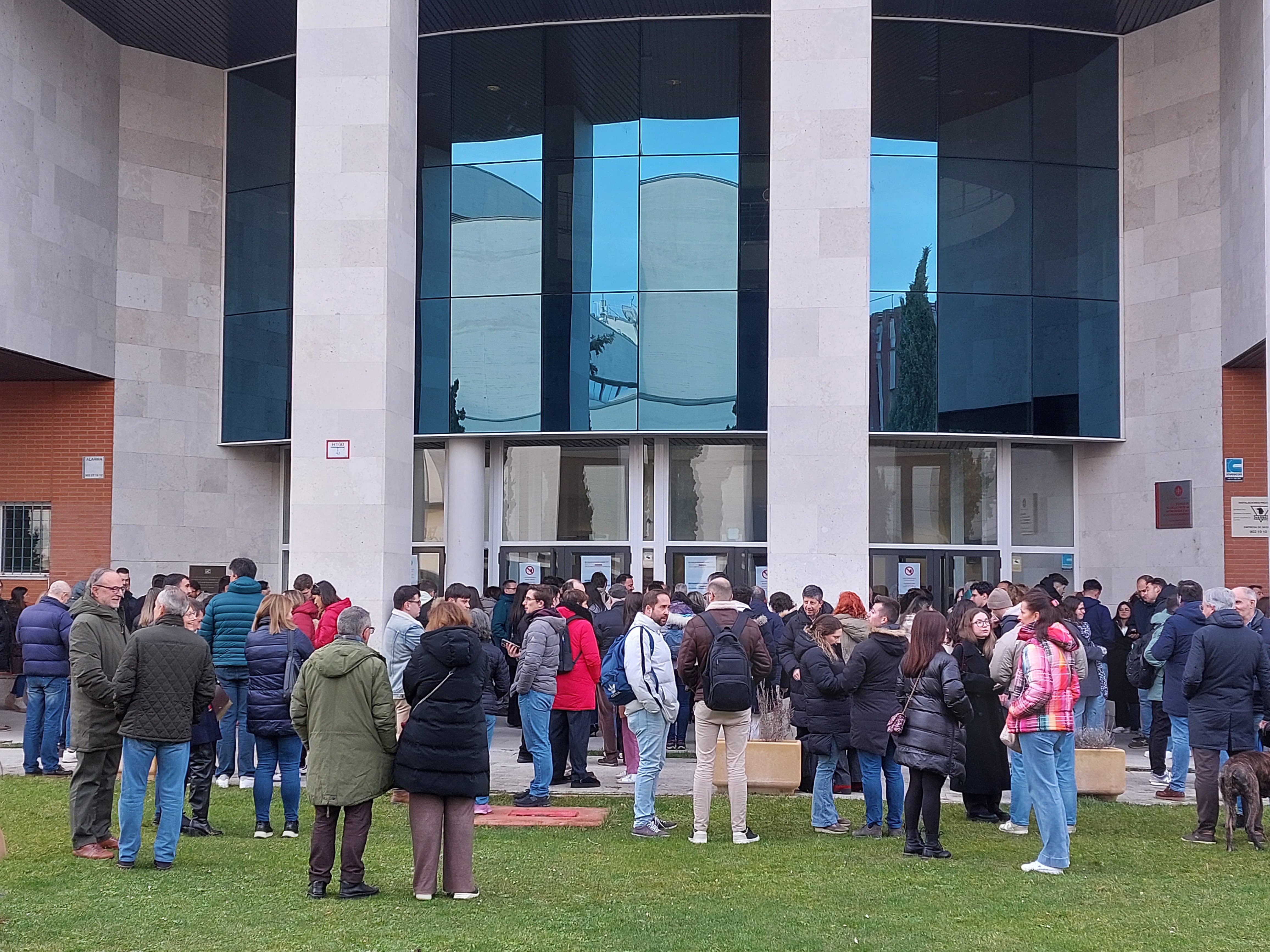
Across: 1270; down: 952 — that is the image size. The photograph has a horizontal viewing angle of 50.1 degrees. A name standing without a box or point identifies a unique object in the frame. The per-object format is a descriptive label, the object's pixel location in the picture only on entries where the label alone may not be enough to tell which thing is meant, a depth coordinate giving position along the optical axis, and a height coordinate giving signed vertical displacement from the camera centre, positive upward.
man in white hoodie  9.66 -1.26
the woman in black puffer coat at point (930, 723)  8.94 -1.33
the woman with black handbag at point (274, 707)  9.51 -1.33
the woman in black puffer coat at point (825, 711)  9.74 -1.40
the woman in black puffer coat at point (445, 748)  7.67 -1.30
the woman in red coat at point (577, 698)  11.92 -1.58
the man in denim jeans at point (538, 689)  11.09 -1.39
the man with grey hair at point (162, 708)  8.47 -1.20
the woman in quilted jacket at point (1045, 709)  8.64 -1.20
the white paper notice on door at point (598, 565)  21.03 -0.70
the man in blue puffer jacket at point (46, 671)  12.48 -1.43
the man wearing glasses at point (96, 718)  8.80 -1.33
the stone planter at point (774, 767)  11.78 -2.14
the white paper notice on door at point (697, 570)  20.75 -0.77
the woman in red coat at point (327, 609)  12.27 -0.85
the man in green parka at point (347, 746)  7.69 -1.30
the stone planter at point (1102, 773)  11.65 -2.15
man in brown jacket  9.55 -1.41
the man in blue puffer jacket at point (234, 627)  11.01 -0.89
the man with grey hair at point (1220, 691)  9.96 -1.24
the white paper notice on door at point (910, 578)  20.50 -0.86
